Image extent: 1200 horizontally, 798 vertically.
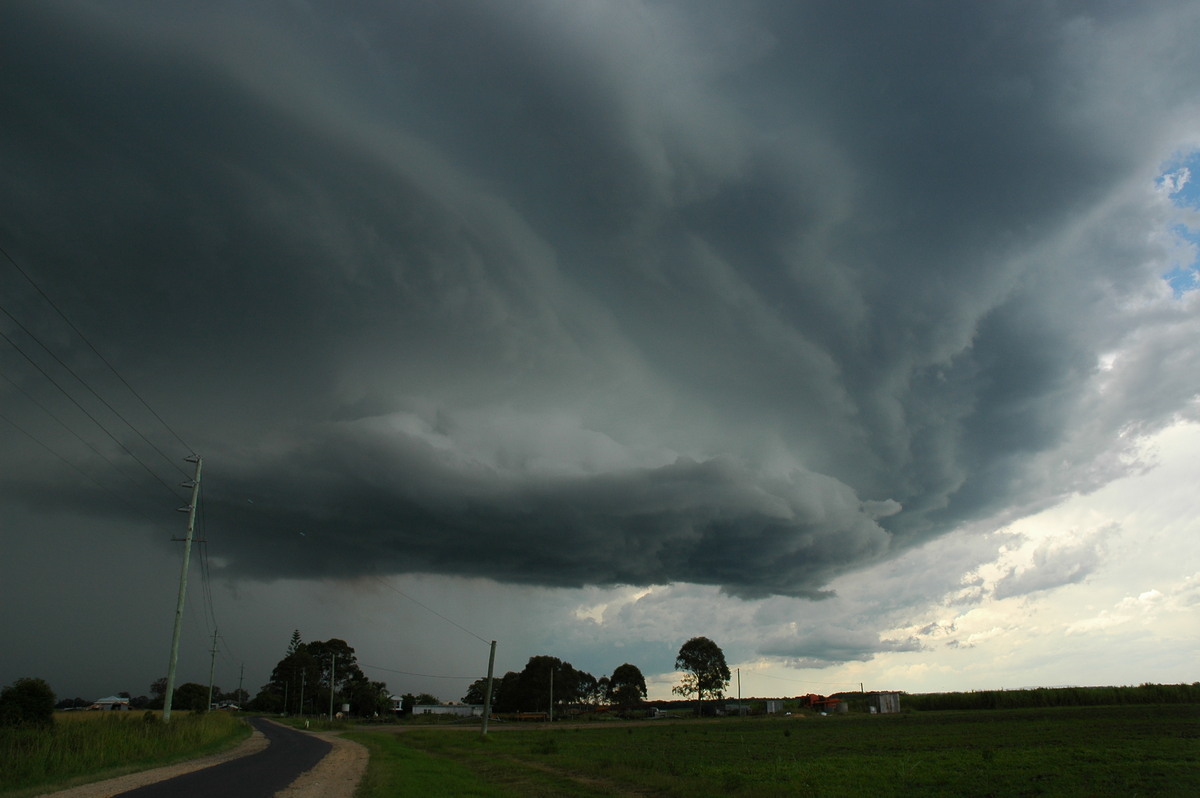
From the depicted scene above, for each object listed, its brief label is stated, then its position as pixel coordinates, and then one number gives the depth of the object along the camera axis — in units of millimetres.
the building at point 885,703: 134875
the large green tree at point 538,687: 161000
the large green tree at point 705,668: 180250
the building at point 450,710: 169375
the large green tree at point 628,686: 182875
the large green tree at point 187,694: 155000
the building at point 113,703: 174500
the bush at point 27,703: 37344
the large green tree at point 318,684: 187500
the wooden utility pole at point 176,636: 44250
